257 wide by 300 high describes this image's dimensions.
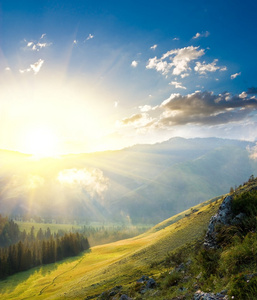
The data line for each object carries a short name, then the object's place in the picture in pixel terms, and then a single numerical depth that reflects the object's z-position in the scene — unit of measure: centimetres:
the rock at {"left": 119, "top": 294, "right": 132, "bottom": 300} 2251
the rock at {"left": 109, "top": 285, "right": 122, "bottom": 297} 2931
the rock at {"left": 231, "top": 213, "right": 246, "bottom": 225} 1941
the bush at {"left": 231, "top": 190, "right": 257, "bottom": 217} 1938
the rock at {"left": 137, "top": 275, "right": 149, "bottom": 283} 2791
